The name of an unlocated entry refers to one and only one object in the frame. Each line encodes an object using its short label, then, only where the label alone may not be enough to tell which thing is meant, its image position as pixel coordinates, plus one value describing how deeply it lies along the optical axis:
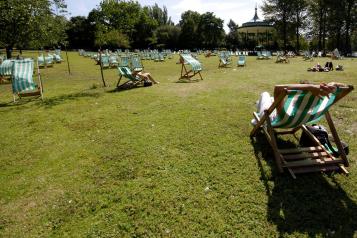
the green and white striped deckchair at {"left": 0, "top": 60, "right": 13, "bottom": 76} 13.81
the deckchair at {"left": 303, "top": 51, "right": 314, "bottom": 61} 28.47
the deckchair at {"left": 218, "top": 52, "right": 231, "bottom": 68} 19.53
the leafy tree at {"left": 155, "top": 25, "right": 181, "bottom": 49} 64.36
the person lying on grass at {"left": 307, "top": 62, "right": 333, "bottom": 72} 16.12
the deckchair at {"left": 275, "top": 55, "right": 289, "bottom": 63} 24.25
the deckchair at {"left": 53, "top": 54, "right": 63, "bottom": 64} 26.33
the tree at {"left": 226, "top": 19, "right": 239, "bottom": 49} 63.98
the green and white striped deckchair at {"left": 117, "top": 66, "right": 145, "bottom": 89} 10.66
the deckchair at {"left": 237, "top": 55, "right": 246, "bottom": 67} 19.98
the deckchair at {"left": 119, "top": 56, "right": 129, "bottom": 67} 13.91
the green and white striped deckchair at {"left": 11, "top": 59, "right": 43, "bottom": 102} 8.79
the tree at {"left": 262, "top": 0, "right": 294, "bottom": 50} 46.69
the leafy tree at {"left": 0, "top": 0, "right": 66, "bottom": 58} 13.99
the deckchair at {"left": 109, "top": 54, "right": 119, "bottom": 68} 20.78
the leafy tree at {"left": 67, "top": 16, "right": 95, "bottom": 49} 66.31
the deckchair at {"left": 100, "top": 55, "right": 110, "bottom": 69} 20.05
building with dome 32.50
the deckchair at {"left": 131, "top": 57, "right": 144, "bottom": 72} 14.11
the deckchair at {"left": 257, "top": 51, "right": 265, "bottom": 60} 30.82
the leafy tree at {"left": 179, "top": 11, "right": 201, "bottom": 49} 62.78
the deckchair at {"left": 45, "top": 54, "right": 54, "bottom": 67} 22.94
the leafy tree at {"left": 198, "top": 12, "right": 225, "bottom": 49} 62.84
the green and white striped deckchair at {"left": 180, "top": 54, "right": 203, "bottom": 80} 12.45
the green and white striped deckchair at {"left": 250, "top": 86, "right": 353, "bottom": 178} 3.63
